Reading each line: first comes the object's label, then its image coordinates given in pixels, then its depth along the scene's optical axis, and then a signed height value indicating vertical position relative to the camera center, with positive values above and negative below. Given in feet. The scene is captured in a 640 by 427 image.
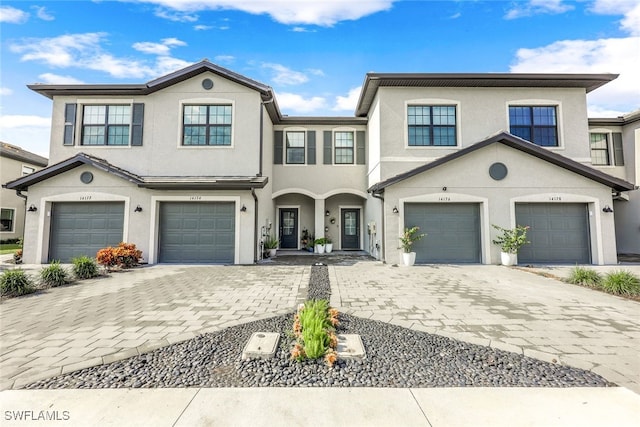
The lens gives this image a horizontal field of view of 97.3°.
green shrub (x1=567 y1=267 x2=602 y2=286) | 24.10 -4.34
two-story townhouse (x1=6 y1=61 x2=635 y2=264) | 34.91 +7.45
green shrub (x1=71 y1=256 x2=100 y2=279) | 26.84 -3.87
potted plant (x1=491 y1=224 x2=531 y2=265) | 33.12 -1.66
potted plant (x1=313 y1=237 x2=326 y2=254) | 45.80 -2.68
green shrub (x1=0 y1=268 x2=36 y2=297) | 21.07 -4.25
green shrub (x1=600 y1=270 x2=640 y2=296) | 21.23 -4.35
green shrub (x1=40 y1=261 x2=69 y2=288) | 24.03 -4.11
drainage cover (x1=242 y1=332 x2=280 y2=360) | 11.31 -4.98
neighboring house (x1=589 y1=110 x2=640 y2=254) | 42.86 +10.94
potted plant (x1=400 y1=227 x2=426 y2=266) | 33.83 -2.05
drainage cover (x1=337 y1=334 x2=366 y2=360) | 11.38 -5.07
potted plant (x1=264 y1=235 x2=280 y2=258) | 42.12 -2.61
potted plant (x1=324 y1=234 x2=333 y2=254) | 46.61 -2.84
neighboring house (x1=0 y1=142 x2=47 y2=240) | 55.72 +6.78
